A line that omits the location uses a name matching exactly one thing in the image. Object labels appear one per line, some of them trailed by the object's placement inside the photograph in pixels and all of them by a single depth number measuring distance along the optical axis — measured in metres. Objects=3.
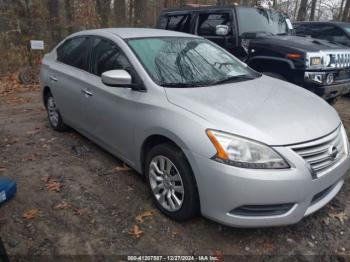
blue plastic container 2.15
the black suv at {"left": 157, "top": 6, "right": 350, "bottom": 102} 5.54
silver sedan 2.54
